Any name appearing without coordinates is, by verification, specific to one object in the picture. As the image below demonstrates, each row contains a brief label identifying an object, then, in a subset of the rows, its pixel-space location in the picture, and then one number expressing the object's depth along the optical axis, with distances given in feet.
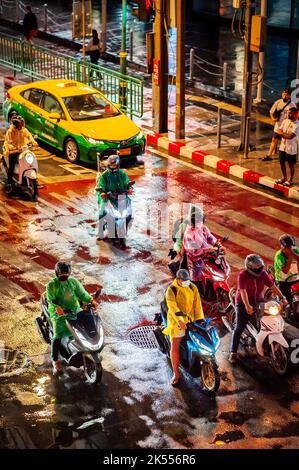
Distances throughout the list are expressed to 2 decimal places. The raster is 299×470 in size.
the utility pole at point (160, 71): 73.26
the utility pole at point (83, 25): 90.20
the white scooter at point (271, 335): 39.60
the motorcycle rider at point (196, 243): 46.06
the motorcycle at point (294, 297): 44.01
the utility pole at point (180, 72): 71.41
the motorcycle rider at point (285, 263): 43.24
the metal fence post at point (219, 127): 70.64
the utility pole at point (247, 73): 67.87
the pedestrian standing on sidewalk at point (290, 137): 62.39
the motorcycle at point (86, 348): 38.47
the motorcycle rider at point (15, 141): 62.18
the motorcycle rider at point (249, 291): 39.99
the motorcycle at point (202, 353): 38.01
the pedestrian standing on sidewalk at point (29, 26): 105.13
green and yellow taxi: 68.49
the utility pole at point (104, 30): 103.65
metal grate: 42.73
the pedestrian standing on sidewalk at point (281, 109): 66.74
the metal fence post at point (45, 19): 118.37
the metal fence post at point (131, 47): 102.47
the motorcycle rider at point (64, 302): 39.22
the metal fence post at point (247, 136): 68.41
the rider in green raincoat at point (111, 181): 54.39
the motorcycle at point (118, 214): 54.75
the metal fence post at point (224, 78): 88.79
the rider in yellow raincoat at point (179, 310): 38.60
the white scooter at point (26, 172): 61.31
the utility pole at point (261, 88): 84.12
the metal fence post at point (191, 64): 92.48
